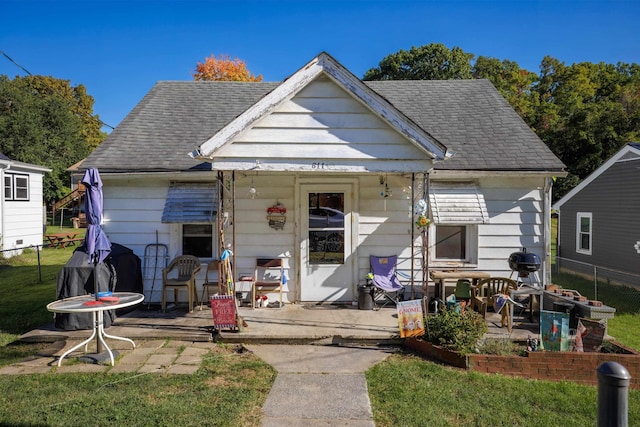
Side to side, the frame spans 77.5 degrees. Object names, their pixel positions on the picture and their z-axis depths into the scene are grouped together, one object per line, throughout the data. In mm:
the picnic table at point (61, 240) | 18500
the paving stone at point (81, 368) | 5148
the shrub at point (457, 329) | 5484
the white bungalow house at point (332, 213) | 8062
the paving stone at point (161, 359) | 5414
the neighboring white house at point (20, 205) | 16000
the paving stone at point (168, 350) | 5815
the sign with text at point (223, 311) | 6199
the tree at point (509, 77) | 33625
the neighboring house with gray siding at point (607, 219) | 12531
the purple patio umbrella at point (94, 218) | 5934
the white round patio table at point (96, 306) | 5207
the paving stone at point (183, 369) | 5121
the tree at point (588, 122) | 23281
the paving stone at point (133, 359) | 5406
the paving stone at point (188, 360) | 5418
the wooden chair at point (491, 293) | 6812
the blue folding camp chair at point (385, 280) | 7777
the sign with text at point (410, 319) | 5949
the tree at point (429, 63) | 31906
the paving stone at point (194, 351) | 5746
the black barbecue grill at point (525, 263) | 6738
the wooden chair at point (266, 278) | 7730
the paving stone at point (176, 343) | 6096
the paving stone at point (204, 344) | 6080
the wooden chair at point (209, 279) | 7768
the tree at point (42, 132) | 30000
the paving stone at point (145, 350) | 5805
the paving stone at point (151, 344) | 6051
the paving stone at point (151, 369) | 5153
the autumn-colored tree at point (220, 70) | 33188
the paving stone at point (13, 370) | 5078
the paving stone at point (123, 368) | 5133
